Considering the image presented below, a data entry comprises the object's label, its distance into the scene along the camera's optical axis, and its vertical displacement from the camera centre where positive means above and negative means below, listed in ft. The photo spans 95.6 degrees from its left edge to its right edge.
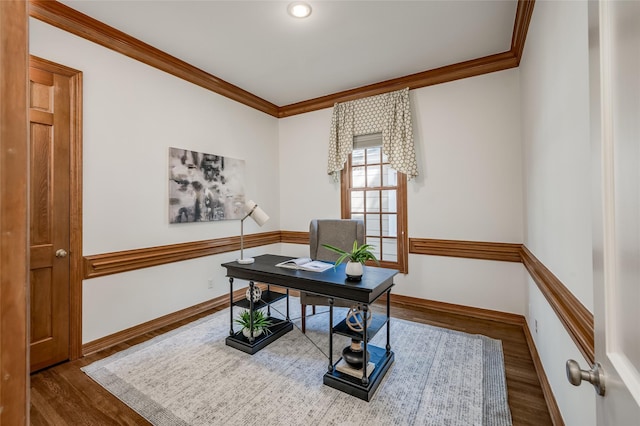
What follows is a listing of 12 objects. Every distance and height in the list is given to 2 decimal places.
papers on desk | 7.70 -1.38
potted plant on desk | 6.68 -1.12
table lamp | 8.59 +0.08
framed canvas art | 10.17 +1.13
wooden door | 7.15 +0.03
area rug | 5.63 -3.82
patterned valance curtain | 11.46 +3.70
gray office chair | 9.72 -0.71
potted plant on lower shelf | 8.27 -3.11
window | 12.03 +0.71
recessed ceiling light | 7.33 +5.34
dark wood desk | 6.18 -1.76
